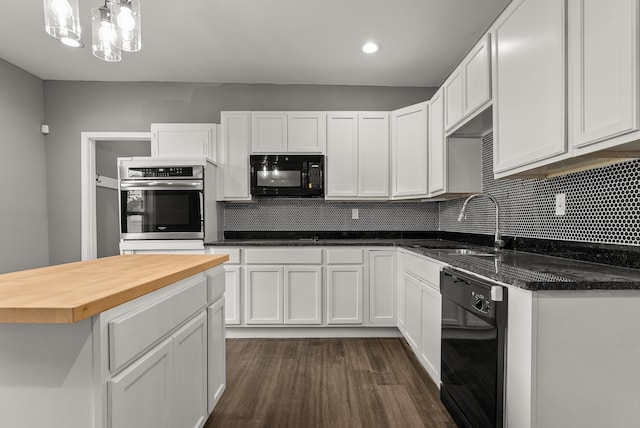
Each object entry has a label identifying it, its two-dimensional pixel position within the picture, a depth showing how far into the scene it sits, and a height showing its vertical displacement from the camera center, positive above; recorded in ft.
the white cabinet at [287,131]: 11.23 +2.68
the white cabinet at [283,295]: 10.22 -2.66
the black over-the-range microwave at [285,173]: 11.11 +1.23
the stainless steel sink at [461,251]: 7.94 -1.09
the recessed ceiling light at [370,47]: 9.52 +4.78
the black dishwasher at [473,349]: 4.26 -2.10
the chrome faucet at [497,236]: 7.75 -0.64
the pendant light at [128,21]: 4.81 +2.82
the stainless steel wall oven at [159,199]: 10.07 +0.32
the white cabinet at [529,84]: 4.61 +1.99
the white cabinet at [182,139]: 11.29 +2.42
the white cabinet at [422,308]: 6.84 -2.39
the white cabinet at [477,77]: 6.53 +2.79
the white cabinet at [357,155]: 11.29 +1.87
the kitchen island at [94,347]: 2.79 -1.29
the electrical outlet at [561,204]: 6.16 +0.10
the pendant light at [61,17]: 4.32 +2.56
